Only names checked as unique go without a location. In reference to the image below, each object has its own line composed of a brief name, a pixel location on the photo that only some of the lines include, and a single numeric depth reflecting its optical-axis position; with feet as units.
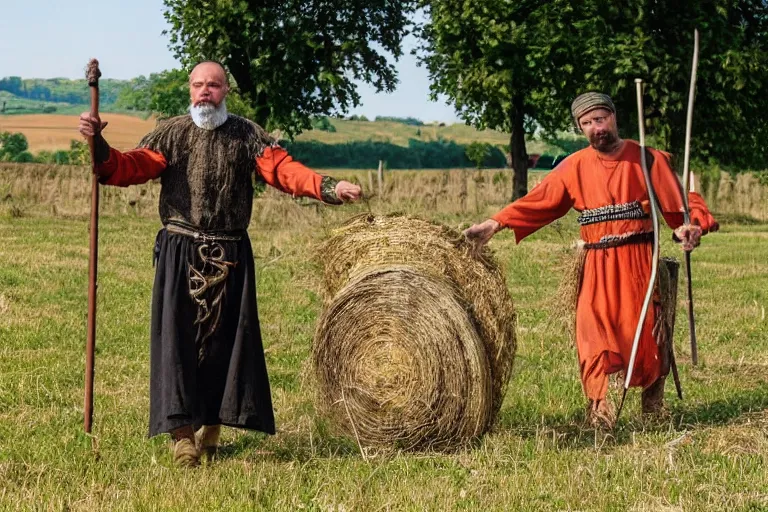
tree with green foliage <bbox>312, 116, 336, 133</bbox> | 234.99
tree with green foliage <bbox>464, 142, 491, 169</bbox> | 183.83
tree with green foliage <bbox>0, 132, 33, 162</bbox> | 191.11
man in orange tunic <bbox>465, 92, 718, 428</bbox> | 23.40
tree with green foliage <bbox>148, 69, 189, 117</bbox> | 207.57
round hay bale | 21.67
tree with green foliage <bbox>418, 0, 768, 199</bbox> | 97.04
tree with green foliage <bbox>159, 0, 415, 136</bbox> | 117.29
